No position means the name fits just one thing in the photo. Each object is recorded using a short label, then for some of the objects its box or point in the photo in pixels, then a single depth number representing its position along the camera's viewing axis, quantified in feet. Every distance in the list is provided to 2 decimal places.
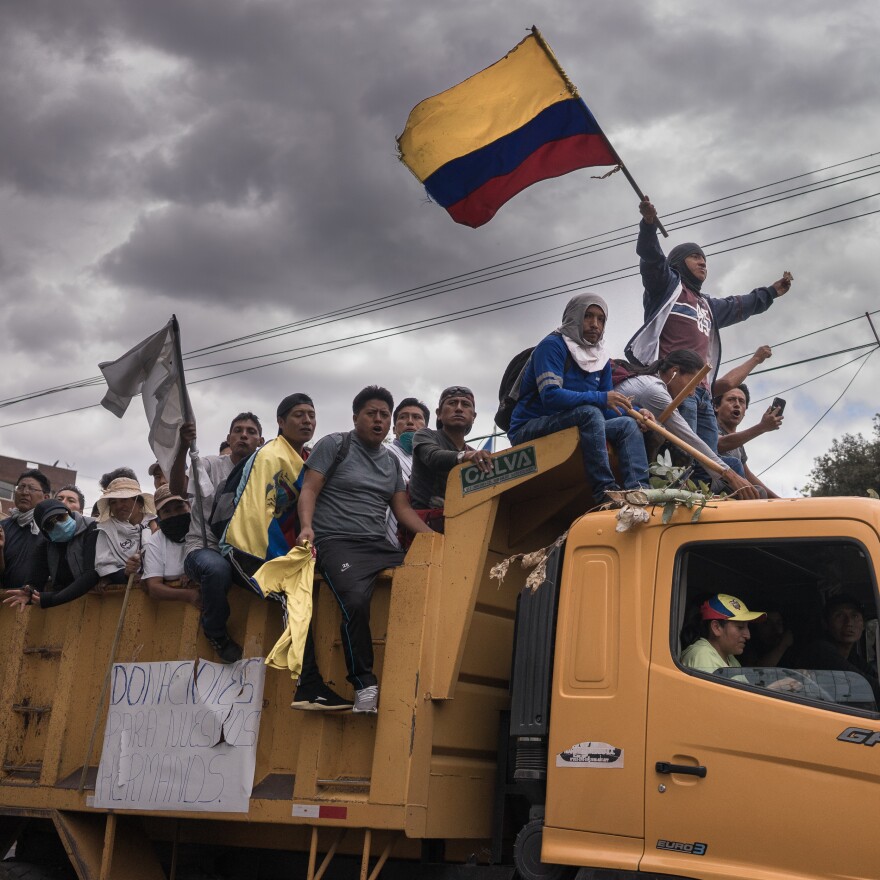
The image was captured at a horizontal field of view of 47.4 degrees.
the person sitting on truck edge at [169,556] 17.69
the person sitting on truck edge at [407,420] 23.32
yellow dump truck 11.84
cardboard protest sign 16.12
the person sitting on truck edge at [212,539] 16.74
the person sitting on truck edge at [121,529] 19.10
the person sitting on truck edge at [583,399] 15.48
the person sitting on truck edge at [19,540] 21.54
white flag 20.33
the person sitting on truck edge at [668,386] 17.22
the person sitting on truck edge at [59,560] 19.25
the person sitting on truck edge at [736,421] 21.45
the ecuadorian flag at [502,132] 19.94
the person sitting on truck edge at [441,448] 17.99
